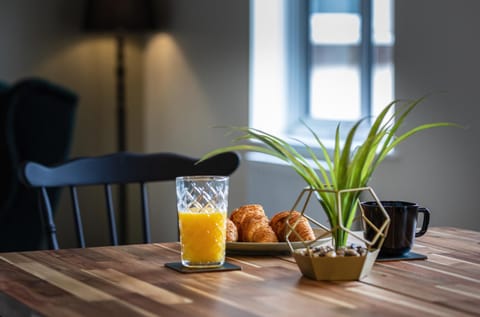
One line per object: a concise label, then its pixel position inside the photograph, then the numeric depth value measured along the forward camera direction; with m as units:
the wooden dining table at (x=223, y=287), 1.48
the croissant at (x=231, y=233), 1.88
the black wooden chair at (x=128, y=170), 2.34
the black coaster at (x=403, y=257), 1.81
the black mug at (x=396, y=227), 1.82
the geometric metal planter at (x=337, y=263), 1.64
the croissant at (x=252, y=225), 1.87
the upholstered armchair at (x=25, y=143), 3.65
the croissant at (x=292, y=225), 1.85
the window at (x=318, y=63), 3.71
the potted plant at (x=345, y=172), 1.76
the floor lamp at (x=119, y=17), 4.81
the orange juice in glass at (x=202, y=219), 1.74
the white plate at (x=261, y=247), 1.84
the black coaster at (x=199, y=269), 1.72
